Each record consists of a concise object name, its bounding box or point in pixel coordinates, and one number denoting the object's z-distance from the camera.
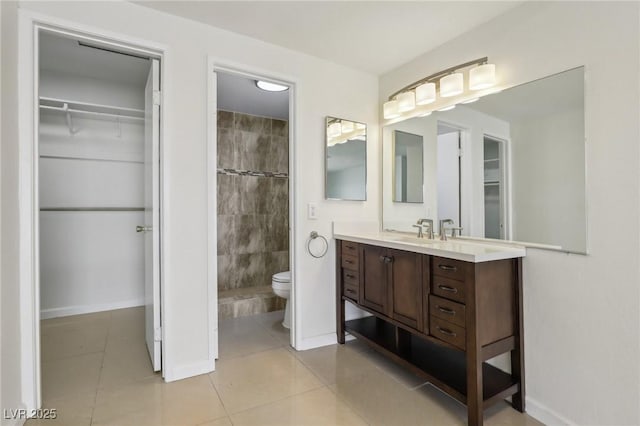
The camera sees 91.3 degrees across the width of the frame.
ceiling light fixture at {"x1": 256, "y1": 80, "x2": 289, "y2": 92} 2.80
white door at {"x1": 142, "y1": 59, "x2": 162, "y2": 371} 1.95
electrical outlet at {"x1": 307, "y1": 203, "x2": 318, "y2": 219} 2.42
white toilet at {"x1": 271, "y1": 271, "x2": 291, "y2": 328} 2.79
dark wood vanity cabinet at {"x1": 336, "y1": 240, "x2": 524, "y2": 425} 1.52
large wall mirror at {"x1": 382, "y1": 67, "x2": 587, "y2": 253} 1.54
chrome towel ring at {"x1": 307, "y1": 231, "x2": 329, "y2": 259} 2.43
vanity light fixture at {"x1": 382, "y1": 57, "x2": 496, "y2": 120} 1.87
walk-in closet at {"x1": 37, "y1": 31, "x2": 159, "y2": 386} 2.68
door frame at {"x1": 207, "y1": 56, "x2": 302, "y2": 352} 2.07
